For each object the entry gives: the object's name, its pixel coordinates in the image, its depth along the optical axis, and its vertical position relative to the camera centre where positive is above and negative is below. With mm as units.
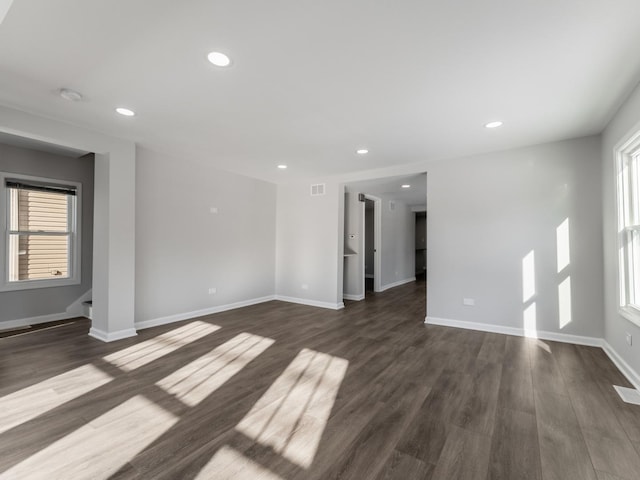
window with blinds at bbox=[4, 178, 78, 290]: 4355 +204
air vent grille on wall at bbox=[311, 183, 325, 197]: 5890 +1099
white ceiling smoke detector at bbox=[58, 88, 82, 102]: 2594 +1346
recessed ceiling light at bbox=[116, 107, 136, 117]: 2949 +1347
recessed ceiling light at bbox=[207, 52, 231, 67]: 2062 +1327
